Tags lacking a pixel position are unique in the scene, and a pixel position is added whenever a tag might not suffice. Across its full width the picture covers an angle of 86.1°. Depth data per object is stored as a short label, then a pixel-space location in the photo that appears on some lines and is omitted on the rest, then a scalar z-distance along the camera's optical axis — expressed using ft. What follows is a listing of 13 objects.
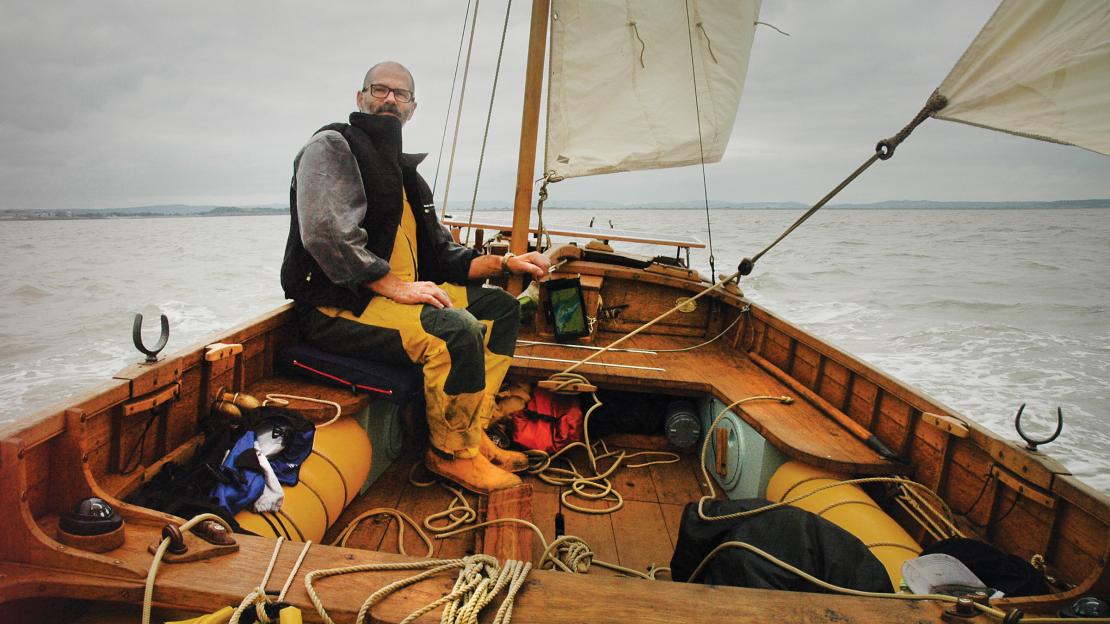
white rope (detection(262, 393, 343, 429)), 6.51
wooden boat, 3.45
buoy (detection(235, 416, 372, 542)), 5.22
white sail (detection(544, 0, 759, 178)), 13.88
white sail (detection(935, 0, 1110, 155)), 4.48
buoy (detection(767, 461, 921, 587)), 5.52
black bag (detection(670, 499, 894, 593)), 4.20
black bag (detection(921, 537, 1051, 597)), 4.39
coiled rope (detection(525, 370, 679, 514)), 8.25
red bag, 9.13
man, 6.84
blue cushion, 7.11
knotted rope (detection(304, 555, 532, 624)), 3.25
